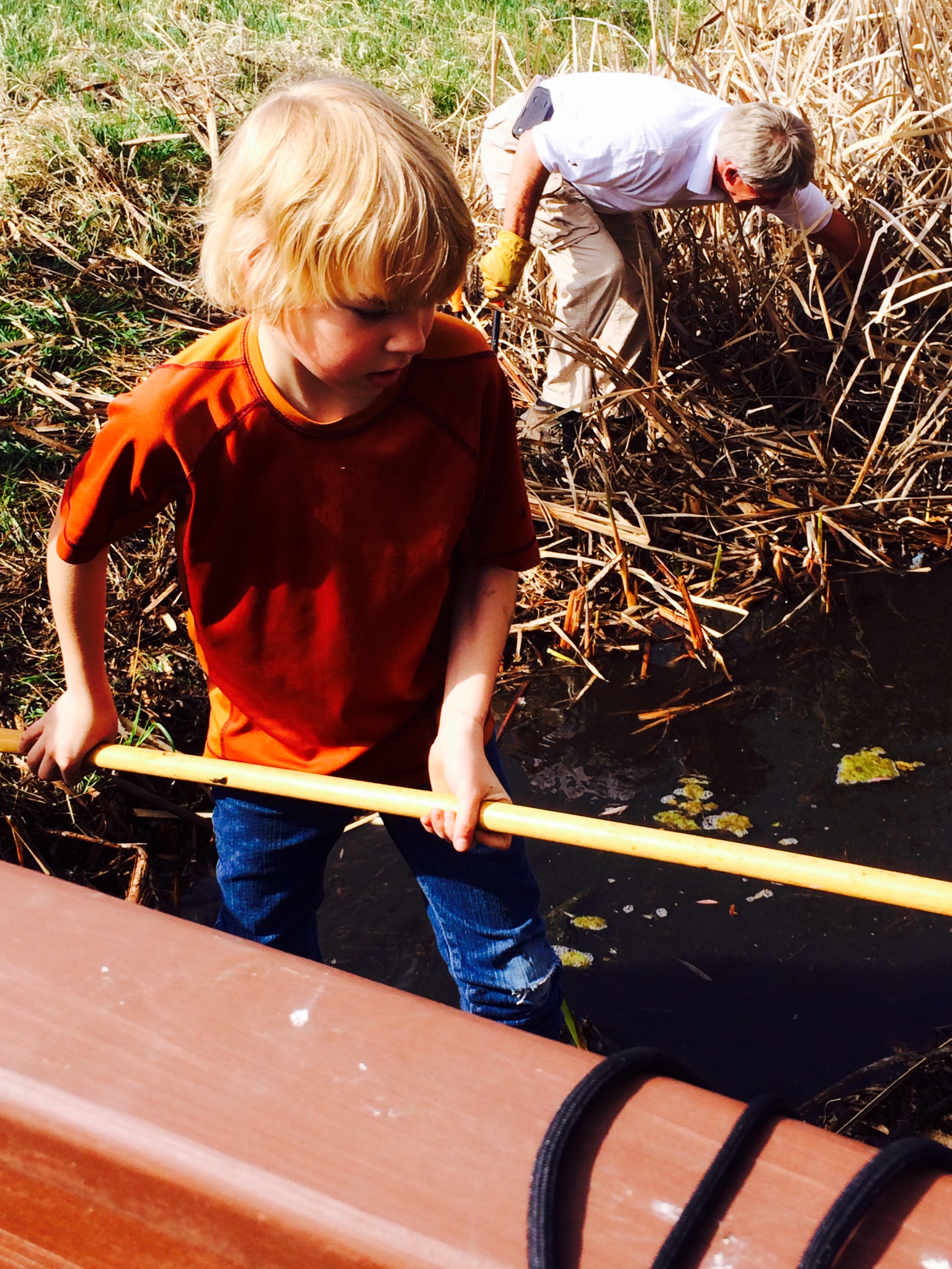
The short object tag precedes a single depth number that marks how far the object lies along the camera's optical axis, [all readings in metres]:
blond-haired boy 1.22
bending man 3.36
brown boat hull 0.89
